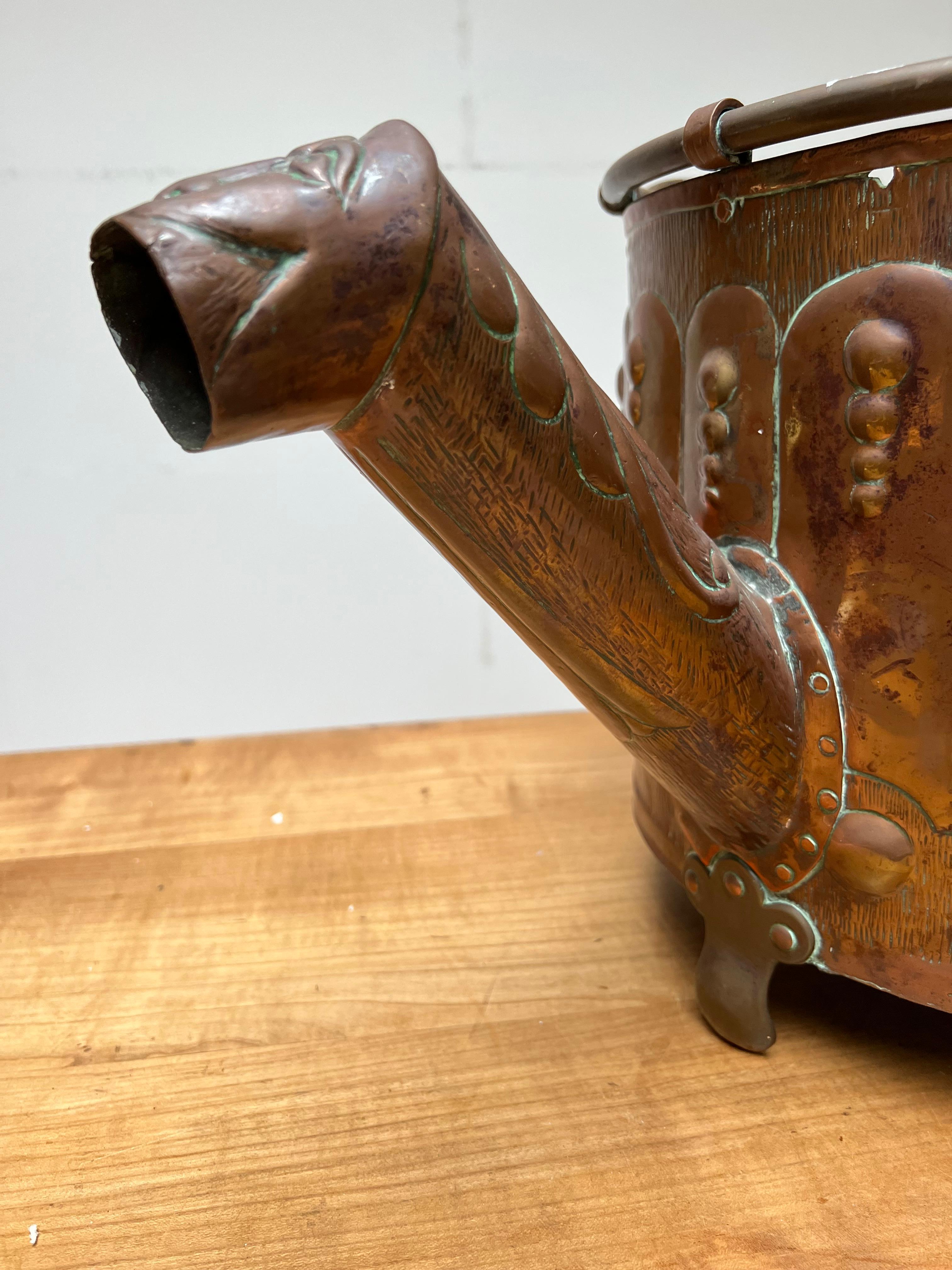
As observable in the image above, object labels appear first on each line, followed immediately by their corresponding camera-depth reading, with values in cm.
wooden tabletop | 42
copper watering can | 30
